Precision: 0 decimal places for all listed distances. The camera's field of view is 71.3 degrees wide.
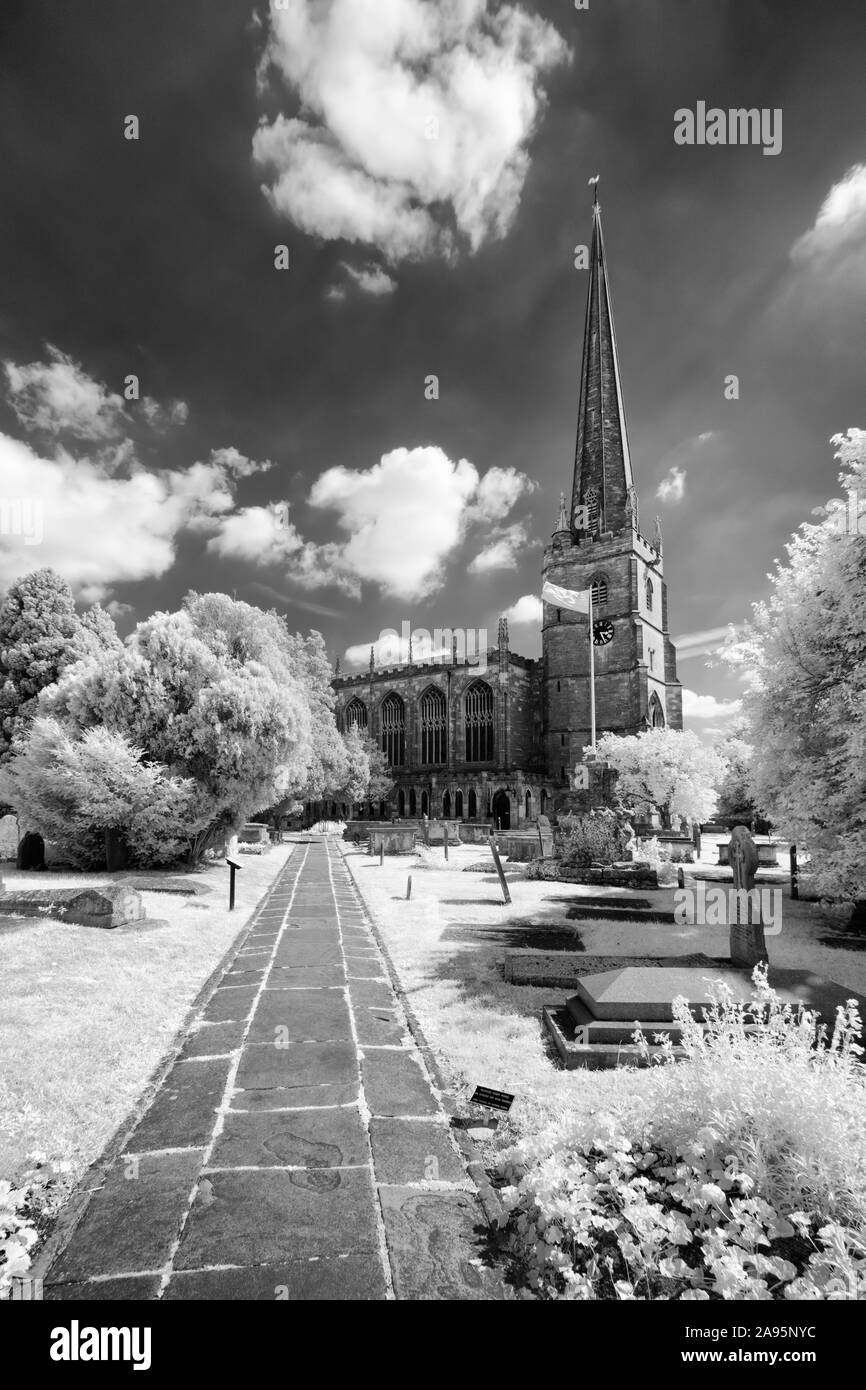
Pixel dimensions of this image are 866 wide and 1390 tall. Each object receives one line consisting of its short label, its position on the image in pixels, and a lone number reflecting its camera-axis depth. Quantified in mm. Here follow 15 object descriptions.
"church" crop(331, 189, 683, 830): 45875
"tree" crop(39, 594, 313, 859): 16297
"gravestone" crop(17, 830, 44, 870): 17156
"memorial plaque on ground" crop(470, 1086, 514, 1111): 4219
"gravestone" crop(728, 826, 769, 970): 7266
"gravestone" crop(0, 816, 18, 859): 24352
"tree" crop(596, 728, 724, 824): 31375
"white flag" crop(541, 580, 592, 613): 43656
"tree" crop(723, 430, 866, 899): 10117
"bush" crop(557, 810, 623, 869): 18062
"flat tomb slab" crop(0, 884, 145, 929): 9711
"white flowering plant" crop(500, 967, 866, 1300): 2623
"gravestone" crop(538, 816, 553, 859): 21172
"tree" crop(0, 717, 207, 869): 15008
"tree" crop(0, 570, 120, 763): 26281
